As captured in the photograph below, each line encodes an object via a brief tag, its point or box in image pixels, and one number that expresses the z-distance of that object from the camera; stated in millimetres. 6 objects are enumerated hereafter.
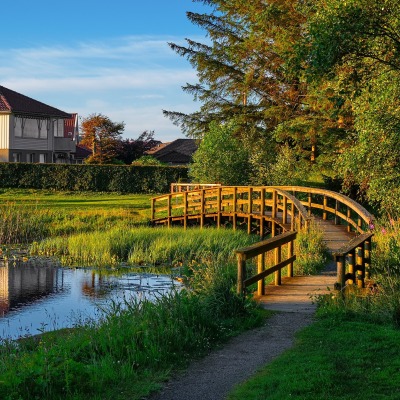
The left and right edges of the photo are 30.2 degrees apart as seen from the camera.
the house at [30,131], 58938
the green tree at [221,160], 39812
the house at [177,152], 82812
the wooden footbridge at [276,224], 14359
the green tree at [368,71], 17375
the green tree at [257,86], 37469
